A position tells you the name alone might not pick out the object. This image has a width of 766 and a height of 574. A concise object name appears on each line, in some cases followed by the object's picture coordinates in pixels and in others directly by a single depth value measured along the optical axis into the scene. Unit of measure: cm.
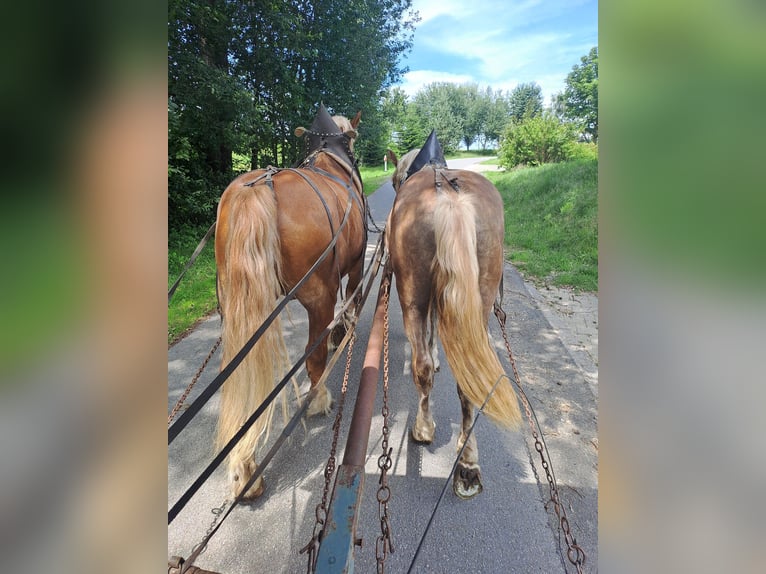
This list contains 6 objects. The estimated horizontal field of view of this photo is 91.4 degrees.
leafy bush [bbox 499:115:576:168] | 1950
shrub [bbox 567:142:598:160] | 1740
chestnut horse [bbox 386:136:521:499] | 209
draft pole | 101
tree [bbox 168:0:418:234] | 652
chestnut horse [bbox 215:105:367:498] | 215
